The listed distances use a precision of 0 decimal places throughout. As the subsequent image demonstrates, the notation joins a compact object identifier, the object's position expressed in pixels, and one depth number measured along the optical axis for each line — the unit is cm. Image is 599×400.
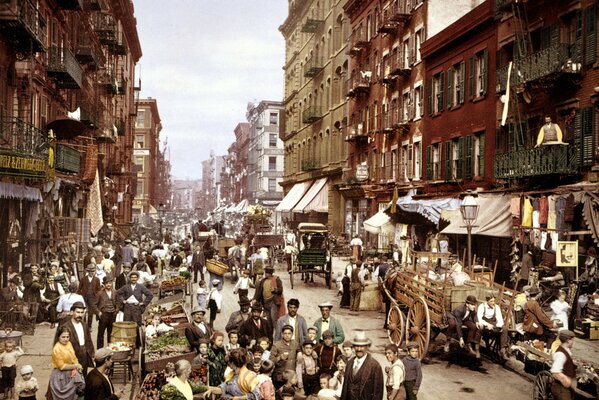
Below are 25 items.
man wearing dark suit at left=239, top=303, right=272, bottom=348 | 1137
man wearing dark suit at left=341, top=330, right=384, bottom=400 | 839
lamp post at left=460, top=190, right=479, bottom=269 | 1880
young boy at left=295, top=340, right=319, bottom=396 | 1004
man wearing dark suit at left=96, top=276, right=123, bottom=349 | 1399
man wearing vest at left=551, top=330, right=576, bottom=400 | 934
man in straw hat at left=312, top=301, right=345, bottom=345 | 1105
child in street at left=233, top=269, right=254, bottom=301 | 1701
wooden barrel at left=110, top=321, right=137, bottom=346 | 1255
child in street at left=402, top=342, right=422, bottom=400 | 971
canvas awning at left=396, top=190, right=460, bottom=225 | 2613
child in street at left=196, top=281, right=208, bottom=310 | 1803
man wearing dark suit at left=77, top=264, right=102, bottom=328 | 1596
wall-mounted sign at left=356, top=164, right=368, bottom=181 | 3947
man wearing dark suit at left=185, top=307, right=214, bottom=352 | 1116
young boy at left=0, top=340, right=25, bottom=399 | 1091
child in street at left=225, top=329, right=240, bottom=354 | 1008
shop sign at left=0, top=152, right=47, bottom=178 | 1659
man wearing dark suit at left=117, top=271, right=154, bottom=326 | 1424
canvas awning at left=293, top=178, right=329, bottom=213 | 5031
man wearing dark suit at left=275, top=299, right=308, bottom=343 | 1095
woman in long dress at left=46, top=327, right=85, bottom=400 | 889
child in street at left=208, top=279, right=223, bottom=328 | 1666
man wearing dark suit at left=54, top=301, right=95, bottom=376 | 1001
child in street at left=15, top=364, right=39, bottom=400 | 914
